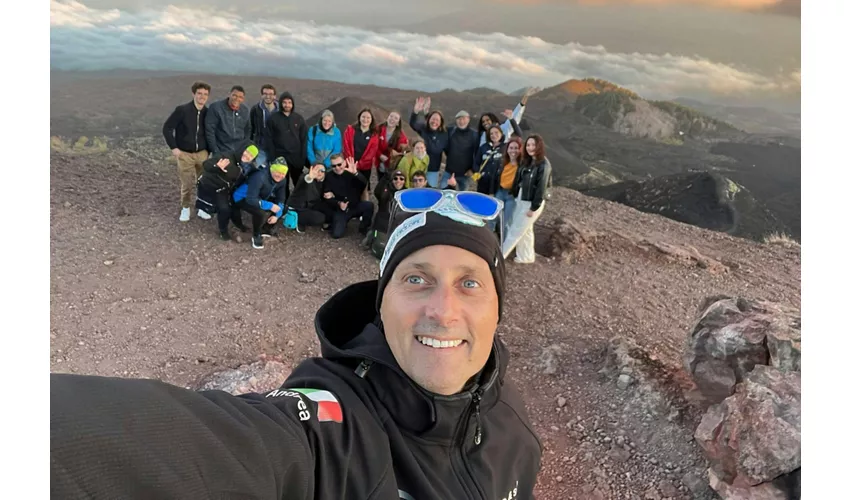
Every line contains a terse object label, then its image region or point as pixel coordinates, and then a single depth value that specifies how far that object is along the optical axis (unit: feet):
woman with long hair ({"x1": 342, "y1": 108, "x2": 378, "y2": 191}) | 20.57
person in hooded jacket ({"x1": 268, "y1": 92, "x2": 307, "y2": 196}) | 20.01
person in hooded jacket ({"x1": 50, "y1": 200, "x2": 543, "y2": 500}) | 2.32
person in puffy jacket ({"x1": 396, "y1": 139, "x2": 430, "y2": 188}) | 19.30
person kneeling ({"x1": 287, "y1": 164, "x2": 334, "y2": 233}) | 19.89
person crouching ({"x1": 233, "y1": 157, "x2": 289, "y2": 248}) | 18.20
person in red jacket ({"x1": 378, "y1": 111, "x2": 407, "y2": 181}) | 20.58
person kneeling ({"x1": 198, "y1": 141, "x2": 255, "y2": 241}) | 17.98
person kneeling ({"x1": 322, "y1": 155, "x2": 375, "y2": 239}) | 20.03
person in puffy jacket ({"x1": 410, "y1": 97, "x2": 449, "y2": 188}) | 20.66
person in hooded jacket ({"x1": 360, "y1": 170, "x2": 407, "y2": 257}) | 19.22
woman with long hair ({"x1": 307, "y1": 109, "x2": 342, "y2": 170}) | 19.95
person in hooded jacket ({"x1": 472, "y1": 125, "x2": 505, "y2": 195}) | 19.40
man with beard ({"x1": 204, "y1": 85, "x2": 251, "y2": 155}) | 18.81
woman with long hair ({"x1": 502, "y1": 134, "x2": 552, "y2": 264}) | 17.48
